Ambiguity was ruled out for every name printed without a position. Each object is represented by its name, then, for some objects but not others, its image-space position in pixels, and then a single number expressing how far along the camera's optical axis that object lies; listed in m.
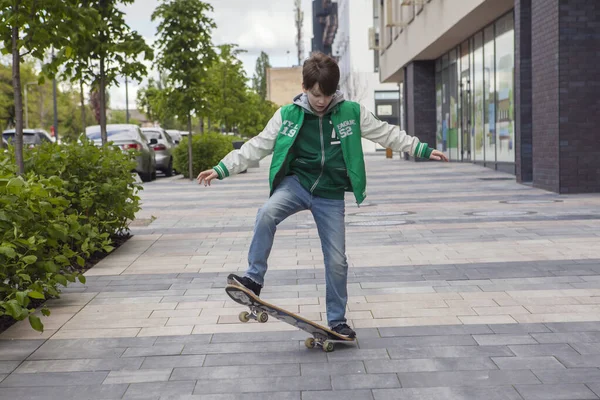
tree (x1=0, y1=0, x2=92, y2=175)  7.22
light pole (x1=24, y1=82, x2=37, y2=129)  76.36
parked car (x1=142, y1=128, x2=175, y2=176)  26.52
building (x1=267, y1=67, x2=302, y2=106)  132.12
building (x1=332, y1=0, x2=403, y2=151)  66.12
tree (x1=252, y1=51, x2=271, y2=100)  145.48
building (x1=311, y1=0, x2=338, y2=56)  87.44
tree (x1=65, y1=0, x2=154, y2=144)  13.71
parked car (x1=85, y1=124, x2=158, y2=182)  22.18
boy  4.71
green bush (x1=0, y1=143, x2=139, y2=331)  5.05
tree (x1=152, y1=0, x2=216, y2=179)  23.58
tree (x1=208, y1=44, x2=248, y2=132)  41.56
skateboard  4.58
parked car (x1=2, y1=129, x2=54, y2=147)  34.42
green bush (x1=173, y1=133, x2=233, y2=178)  24.94
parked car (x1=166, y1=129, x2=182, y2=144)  36.66
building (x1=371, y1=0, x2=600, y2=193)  14.05
